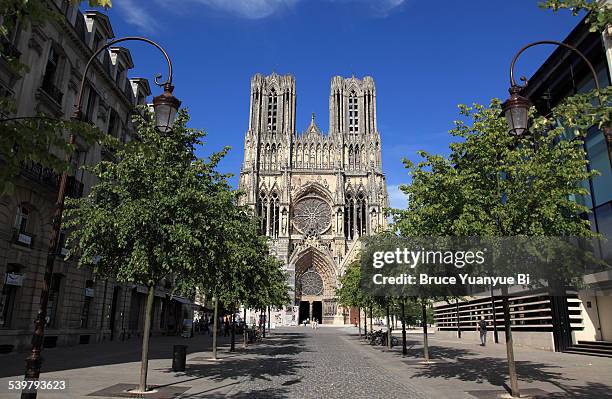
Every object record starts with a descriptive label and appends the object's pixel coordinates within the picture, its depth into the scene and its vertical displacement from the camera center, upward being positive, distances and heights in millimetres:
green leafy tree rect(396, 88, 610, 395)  11227 +3224
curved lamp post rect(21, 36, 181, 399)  7793 +2062
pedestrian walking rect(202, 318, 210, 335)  48700 -1982
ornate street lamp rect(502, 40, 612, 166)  9570 +4300
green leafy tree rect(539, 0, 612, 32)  6246 +4416
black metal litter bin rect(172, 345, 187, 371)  14391 -1592
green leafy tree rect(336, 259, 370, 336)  29281 +1545
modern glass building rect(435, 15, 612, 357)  18297 +2510
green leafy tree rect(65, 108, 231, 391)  11344 +2308
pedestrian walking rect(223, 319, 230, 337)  41047 -1803
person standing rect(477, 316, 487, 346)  28156 -1195
